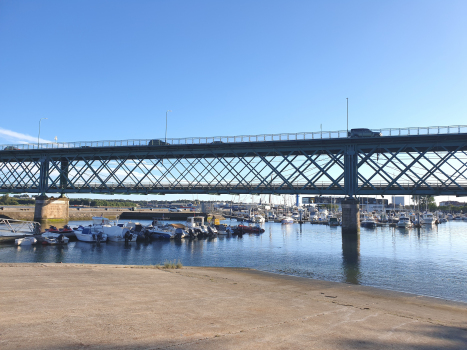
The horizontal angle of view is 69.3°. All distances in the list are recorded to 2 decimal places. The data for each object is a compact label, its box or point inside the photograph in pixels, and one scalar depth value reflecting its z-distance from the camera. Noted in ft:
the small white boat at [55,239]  166.30
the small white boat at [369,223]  360.07
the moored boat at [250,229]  272.43
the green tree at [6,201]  618.44
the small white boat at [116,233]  194.30
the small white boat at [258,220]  424.87
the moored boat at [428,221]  410.31
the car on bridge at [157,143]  255.29
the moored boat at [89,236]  185.78
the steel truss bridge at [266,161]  203.82
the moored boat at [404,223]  344.90
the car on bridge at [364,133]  209.97
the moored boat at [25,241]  160.87
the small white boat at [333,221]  396.16
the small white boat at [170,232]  216.13
